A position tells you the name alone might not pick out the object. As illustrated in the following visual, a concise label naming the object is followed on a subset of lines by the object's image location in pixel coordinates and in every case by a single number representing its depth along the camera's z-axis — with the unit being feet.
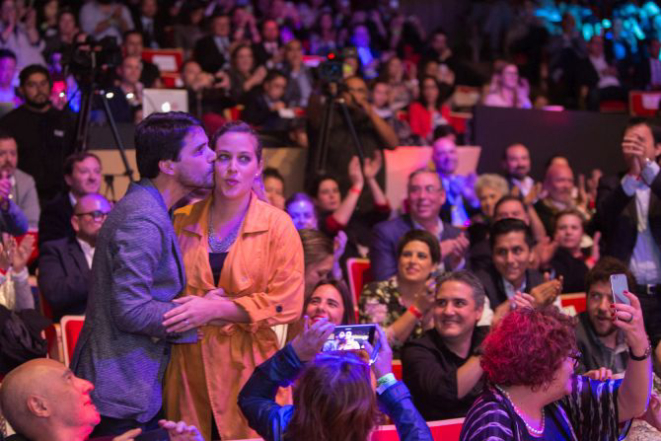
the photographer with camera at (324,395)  7.20
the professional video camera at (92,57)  17.11
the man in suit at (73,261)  14.29
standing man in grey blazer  8.35
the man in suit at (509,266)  15.28
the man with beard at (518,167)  21.68
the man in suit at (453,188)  19.86
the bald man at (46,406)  8.04
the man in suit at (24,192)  16.98
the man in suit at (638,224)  14.40
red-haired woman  8.52
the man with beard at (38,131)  19.26
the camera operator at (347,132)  20.53
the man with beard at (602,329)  12.57
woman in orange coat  9.33
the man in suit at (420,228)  16.11
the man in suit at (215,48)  27.14
